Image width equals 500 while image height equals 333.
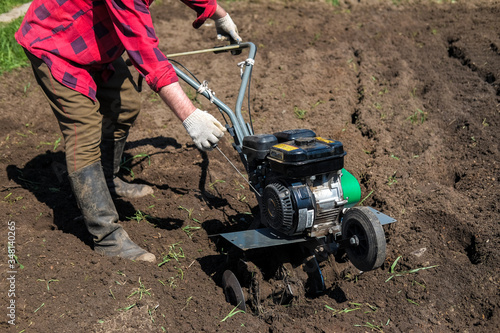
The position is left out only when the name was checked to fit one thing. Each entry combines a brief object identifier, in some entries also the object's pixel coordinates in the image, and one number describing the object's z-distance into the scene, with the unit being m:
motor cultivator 2.74
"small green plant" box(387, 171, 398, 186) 4.07
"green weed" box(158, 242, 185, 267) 3.39
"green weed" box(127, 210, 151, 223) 3.87
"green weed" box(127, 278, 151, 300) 3.01
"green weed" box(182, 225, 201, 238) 3.69
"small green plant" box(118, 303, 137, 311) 2.90
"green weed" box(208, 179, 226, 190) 4.21
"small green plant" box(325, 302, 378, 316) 2.97
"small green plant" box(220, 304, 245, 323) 2.90
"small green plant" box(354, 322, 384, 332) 2.83
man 2.71
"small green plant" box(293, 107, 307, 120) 5.12
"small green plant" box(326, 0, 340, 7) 7.51
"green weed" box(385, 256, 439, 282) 3.24
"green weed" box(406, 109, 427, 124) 4.91
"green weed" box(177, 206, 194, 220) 3.83
